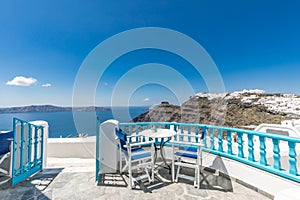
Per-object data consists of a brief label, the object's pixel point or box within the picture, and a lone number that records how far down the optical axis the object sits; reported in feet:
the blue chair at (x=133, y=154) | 7.85
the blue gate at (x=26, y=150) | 8.03
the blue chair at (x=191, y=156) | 7.95
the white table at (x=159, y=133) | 8.56
